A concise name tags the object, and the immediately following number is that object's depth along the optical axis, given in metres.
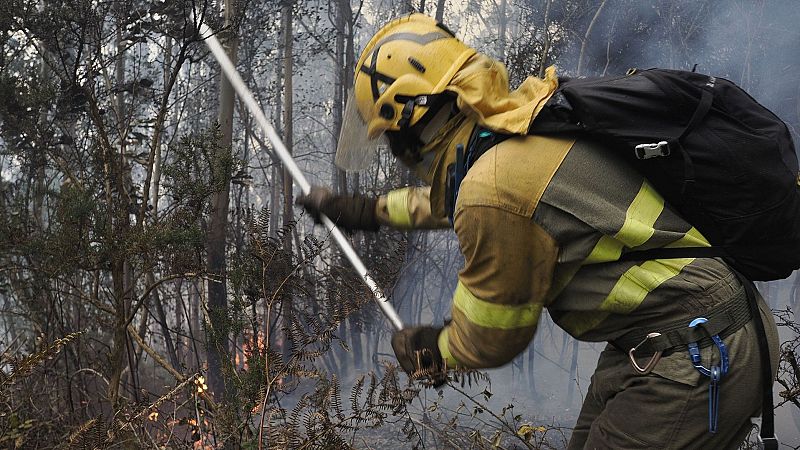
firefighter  1.91
